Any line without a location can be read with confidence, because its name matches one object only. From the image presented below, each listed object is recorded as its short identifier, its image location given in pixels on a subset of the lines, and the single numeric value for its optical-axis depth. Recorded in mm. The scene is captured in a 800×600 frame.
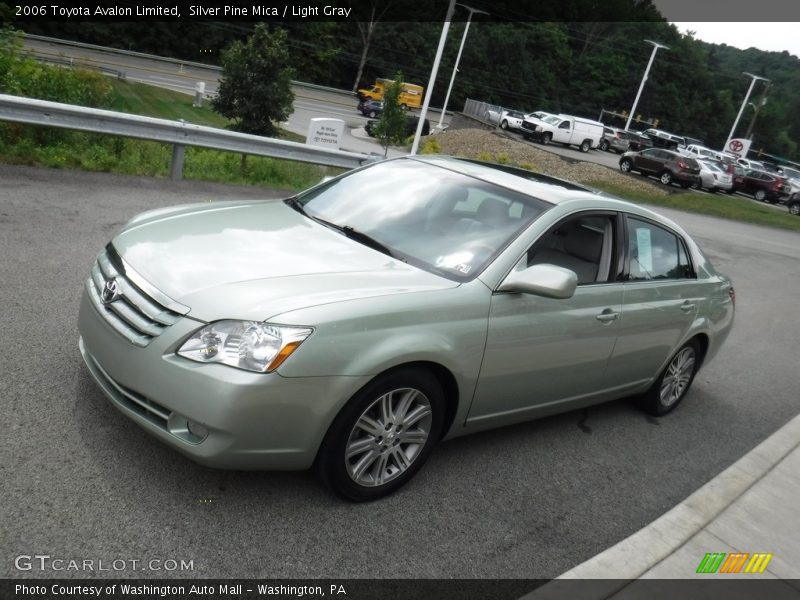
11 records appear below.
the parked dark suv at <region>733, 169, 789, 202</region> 41500
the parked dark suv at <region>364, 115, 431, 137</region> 40981
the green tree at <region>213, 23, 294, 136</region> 25500
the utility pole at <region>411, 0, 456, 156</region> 27966
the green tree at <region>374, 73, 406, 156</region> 26992
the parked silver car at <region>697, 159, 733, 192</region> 38969
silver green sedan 3311
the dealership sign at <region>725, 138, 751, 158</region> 64444
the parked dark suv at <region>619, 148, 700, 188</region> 36031
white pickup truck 49375
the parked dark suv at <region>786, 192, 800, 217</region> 37531
